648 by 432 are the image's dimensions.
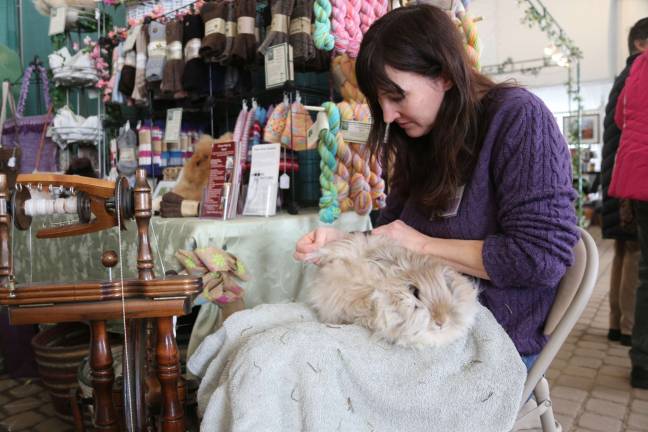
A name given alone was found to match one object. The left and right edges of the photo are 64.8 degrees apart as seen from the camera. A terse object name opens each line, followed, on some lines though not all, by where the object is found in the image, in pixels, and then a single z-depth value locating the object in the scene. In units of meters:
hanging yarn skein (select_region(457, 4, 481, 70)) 1.94
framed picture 8.99
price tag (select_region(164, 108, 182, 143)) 2.85
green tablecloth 1.80
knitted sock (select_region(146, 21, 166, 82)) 2.94
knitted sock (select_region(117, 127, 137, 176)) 3.19
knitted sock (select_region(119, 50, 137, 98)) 3.19
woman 0.90
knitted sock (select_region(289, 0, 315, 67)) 2.29
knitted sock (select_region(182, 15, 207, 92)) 2.75
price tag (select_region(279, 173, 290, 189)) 2.23
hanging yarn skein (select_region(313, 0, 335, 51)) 2.05
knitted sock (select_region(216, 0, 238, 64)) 2.58
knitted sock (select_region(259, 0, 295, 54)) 2.32
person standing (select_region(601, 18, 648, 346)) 2.52
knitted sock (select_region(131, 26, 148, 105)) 3.07
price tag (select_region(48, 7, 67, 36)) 3.67
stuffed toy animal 2.35
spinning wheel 0.86
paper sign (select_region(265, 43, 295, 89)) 2.28
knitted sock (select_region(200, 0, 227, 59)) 2.59
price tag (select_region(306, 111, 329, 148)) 2.06
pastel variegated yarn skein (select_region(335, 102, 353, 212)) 2.06
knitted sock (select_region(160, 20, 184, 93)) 2.84
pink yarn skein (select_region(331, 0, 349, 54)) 2.07
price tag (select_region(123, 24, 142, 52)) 3.09
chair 0.91
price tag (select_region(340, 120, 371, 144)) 2.05
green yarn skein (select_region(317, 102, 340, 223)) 2.03
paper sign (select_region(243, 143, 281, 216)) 2.13
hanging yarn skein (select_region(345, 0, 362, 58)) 2.11
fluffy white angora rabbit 0.83
